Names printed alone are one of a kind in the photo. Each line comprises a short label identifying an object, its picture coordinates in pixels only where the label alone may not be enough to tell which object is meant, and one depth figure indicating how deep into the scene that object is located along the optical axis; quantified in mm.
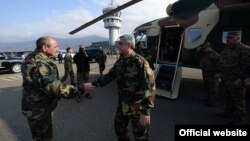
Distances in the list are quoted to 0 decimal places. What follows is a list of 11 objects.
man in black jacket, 4608
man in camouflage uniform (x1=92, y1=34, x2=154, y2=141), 1888
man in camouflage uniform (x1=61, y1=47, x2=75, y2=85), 4965
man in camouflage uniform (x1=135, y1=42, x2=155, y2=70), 4720
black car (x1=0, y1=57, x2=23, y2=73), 9645
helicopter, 4121
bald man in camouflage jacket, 1743
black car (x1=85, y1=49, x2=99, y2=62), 14818
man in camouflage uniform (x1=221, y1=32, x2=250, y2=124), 2743
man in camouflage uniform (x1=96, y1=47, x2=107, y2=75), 6200
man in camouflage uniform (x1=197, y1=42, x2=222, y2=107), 3812
